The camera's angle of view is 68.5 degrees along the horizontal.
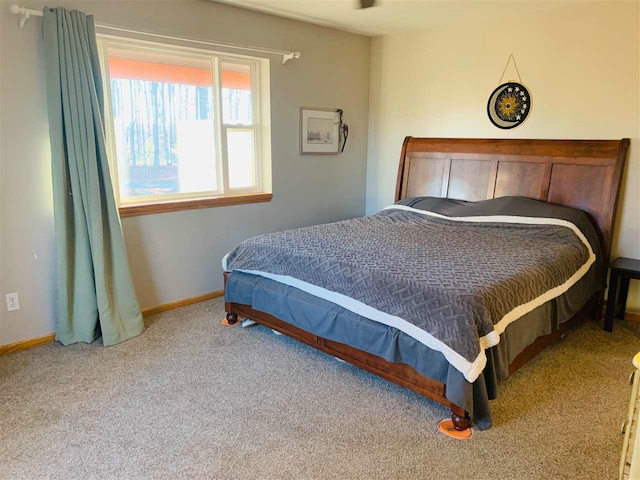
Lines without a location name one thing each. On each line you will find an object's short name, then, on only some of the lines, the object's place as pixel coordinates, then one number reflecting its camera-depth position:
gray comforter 2.13
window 3.29
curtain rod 2.61
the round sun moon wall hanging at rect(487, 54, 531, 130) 3.77
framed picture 4.26
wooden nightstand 3.15
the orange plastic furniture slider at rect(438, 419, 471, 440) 2.13
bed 2.18
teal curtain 2.74
